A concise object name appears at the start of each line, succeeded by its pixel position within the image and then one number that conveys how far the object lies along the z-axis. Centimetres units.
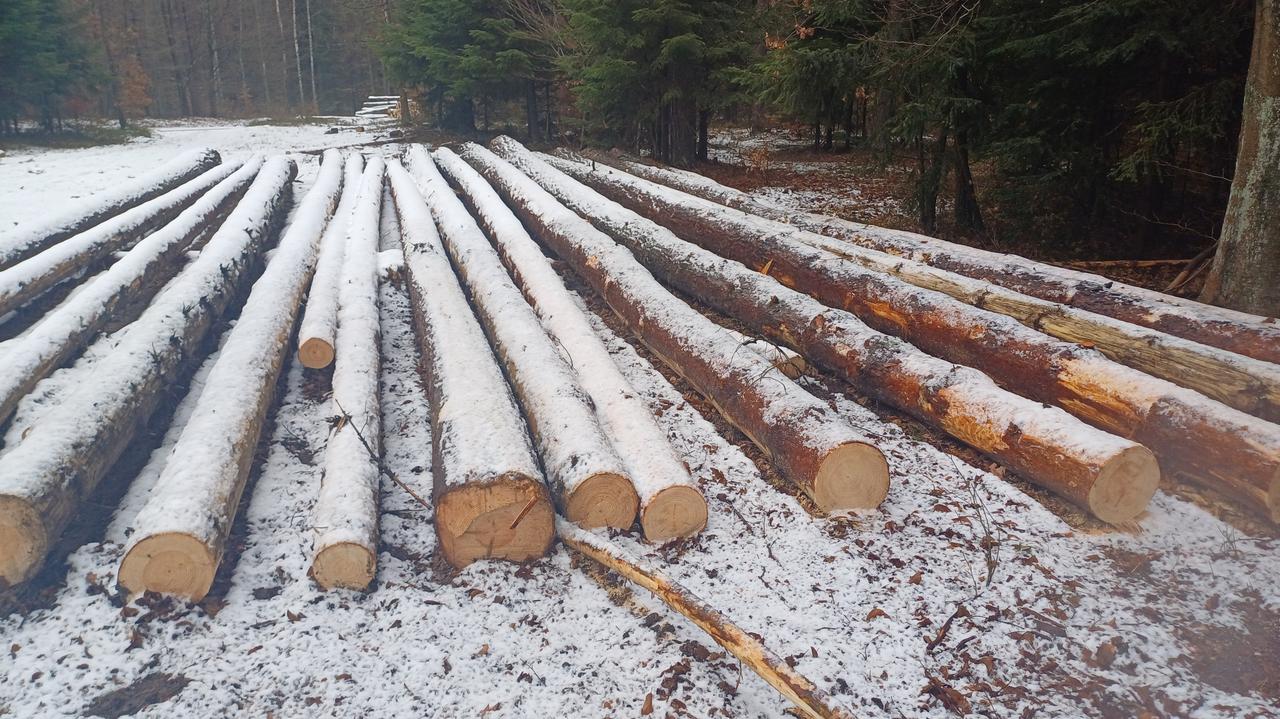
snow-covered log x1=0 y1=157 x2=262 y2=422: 525
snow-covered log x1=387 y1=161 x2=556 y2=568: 374
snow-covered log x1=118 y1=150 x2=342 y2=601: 342
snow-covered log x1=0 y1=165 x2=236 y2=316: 726
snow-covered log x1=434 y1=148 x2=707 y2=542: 397
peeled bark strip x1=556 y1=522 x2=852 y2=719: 279
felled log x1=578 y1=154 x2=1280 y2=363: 492
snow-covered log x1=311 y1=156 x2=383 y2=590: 360
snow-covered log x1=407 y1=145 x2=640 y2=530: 394
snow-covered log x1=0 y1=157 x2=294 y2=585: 355
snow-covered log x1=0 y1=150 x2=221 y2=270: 848
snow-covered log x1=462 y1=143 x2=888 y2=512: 414
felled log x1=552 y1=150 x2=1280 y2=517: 385
